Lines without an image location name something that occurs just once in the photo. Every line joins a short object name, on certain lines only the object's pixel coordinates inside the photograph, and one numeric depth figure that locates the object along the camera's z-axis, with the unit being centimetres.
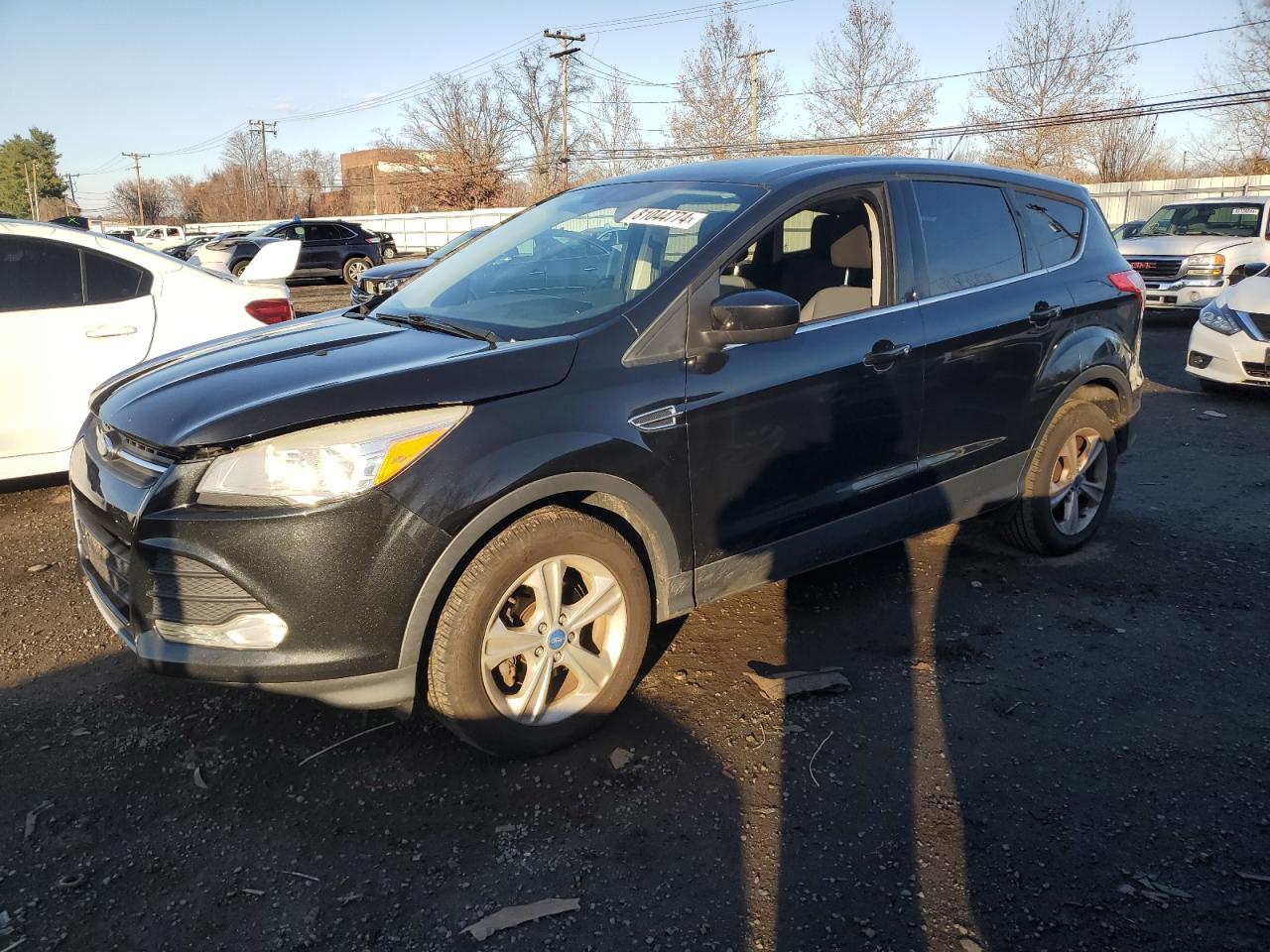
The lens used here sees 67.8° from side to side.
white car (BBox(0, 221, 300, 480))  495
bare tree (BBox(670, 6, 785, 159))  4028
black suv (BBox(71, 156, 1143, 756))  259
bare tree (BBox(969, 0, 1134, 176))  3375
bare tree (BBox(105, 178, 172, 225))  9612
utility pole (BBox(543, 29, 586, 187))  4366
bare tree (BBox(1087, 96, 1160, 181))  4769
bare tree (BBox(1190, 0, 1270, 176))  3247
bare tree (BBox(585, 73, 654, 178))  4556
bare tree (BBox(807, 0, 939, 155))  3688
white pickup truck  1341
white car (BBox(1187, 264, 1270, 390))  829
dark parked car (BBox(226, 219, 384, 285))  2420
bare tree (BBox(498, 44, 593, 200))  5184
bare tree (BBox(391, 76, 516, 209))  5431
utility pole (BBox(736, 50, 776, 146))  3950
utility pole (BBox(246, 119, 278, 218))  7275
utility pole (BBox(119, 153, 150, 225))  9006
